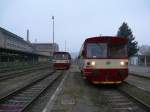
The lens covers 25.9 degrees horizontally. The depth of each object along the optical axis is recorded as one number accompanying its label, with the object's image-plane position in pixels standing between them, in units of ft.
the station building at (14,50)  165.50
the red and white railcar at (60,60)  160.02
